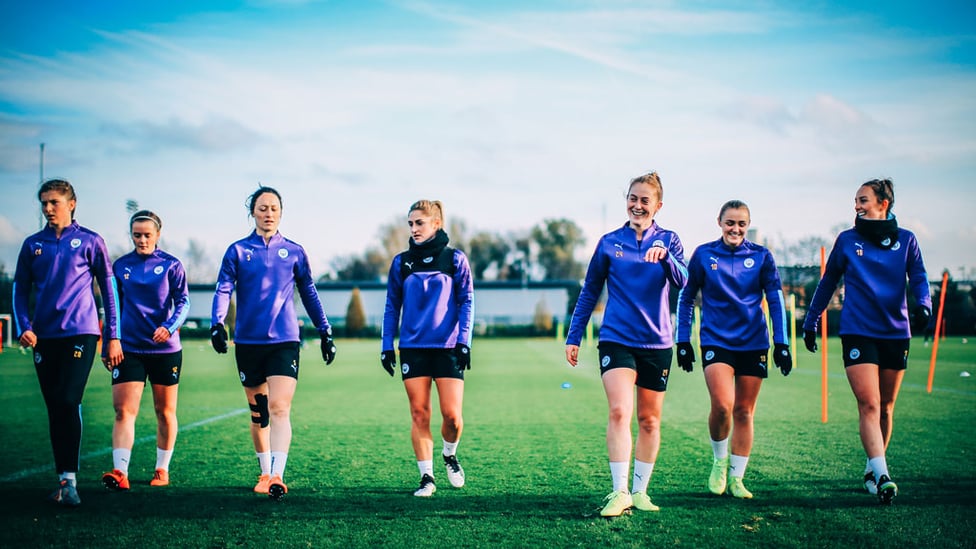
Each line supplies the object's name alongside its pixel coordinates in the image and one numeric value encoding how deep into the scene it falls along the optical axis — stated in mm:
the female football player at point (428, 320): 5844
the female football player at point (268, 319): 5801
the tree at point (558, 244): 88312
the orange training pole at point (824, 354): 9289
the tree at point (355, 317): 51781
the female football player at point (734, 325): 5738
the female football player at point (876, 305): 5762
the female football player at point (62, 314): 5691
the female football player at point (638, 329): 5195
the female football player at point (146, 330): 6184
